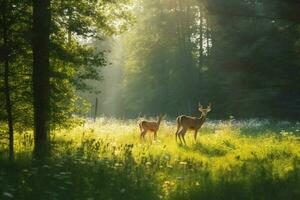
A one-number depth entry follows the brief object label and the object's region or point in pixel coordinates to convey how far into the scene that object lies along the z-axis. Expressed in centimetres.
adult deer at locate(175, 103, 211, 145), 1989
